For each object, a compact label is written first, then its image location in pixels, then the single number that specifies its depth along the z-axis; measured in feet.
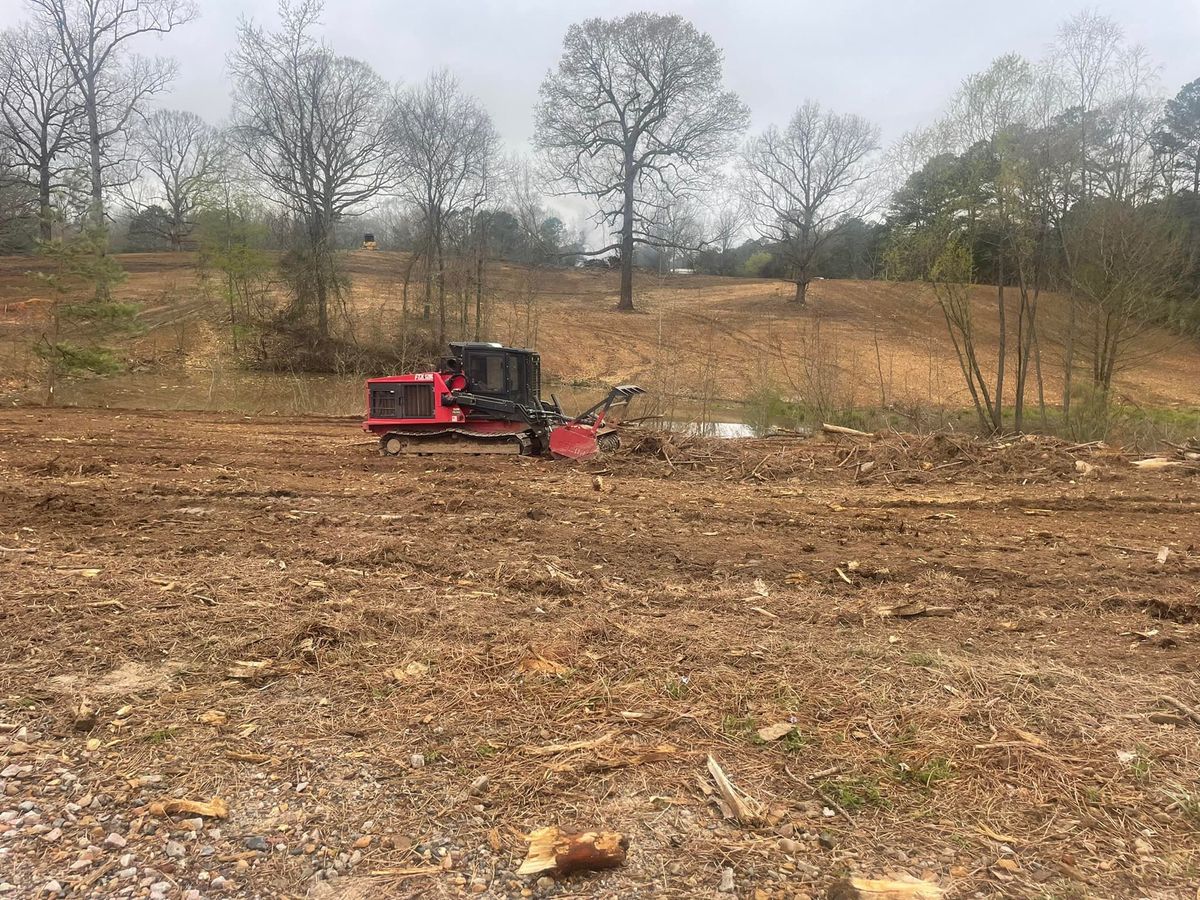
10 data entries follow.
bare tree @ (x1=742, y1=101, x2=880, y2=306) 143.95
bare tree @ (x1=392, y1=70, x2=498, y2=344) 101.04
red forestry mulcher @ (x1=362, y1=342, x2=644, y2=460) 44.39
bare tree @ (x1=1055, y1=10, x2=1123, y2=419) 56.90
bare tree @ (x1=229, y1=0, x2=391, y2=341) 92.27
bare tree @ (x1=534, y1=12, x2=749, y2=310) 117.29
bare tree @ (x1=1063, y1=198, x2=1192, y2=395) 61.46
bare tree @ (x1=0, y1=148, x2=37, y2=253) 101.30
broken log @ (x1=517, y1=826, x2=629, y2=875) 8.79
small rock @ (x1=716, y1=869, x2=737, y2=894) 8.57
